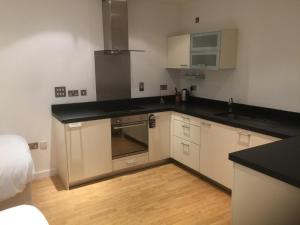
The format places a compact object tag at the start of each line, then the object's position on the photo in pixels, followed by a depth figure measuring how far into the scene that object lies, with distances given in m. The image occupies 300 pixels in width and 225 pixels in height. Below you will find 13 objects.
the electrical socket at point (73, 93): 3.47
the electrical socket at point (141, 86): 4.02
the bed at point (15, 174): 2.15
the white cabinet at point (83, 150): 3.07
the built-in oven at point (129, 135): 3.38
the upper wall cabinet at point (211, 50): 3.23
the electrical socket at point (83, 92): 3.56
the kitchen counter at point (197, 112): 2.58
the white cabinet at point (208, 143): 2.74
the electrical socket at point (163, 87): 4.25
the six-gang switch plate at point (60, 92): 3.38
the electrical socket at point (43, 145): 3.41
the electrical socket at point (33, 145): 3.35
